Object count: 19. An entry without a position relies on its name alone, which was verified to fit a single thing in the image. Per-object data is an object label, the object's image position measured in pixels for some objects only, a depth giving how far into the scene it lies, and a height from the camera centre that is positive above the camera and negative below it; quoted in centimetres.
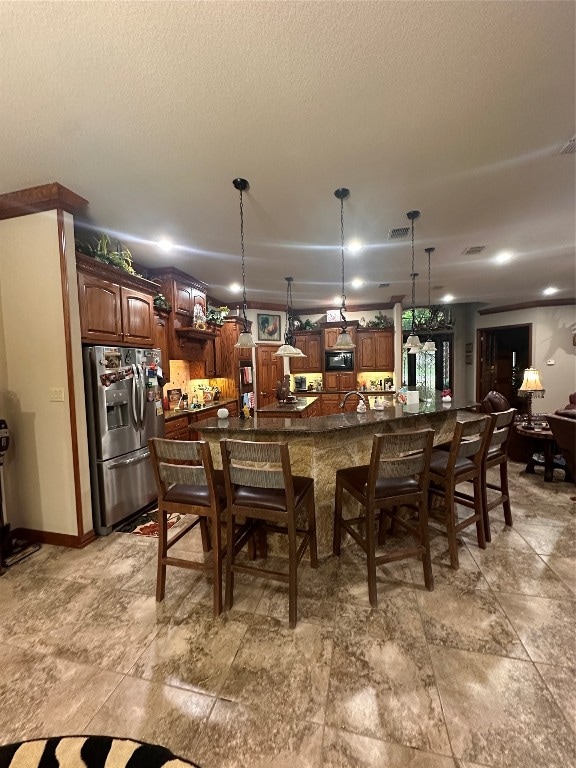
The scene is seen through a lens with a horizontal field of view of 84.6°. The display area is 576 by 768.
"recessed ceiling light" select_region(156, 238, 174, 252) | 357 +143
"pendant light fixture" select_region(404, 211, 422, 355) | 414 +22
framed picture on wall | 708 +87
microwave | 706 +7
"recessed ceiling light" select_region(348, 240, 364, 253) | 377 +144
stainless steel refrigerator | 292 -57
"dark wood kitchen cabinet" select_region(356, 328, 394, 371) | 690 +28
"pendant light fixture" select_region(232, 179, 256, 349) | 303 +31
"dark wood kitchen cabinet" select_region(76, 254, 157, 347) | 287 +66
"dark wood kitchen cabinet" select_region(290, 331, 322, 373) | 732 +32
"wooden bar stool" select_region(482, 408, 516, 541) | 264 -85
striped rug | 121 -151
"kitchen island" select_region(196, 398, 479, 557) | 236 -56
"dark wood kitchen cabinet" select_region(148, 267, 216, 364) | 449 +84
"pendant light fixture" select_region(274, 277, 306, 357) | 412 +82
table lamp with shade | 561 -44
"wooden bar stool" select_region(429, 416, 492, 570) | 229 -84
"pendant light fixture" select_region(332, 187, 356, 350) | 338 +31
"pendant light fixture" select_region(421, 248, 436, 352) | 444 +20
